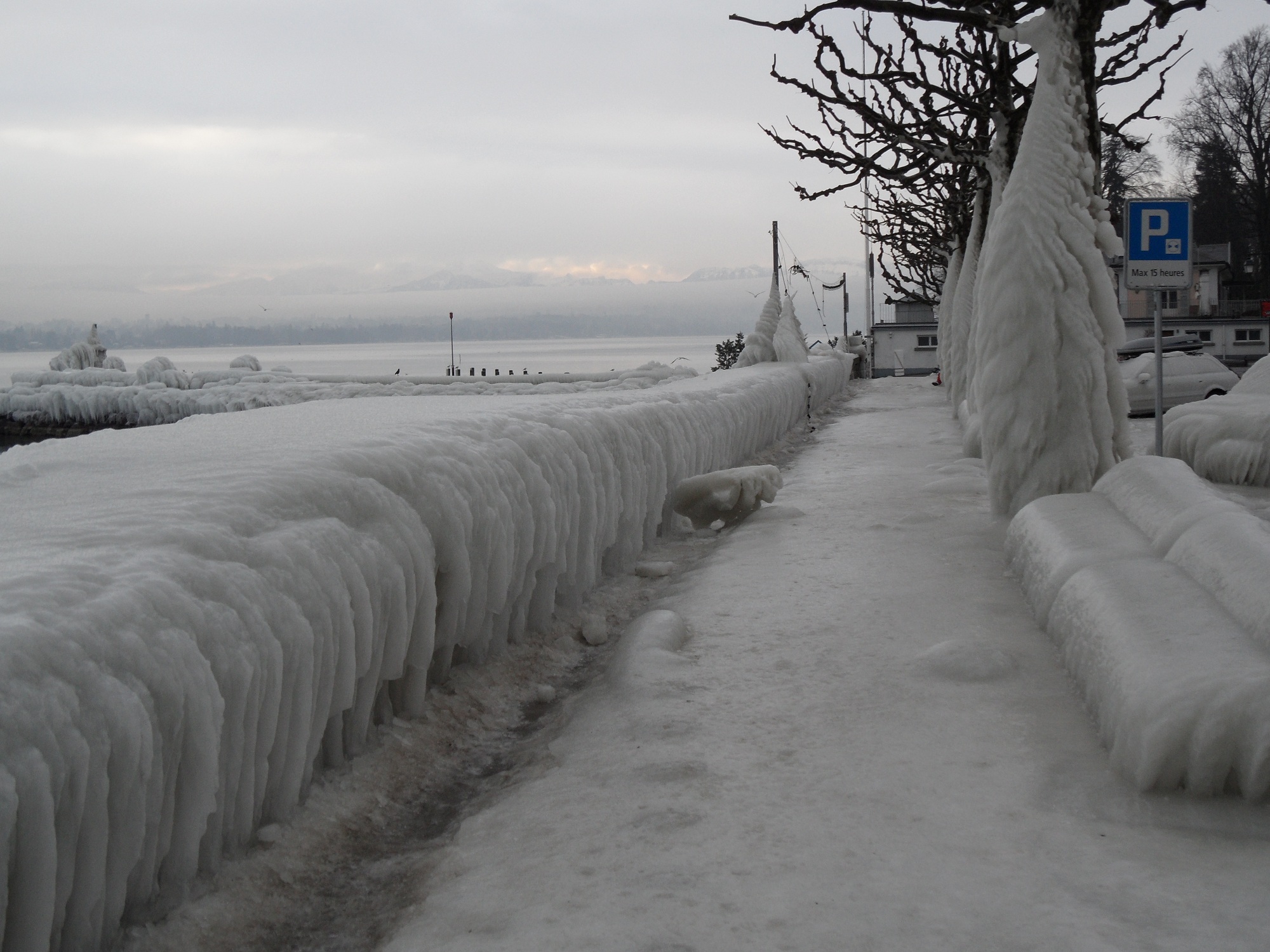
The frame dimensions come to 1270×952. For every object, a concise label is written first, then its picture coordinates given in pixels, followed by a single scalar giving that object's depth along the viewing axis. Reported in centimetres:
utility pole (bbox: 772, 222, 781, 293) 2712
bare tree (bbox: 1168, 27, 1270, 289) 4500
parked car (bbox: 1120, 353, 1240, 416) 1580
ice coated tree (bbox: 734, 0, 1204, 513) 627
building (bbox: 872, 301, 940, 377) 4446
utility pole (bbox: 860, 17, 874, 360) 4547
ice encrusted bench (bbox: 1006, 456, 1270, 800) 286
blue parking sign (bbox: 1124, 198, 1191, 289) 835
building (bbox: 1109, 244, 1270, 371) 3934
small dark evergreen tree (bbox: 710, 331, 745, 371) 4765
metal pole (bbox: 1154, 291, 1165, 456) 791
